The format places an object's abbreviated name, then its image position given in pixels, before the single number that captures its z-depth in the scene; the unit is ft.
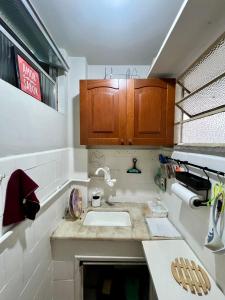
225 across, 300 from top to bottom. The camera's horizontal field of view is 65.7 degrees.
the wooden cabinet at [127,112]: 5.33
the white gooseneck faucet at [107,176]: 6.11
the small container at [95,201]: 6.36
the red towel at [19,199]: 2.60
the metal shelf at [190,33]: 2.68
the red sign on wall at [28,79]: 3.22
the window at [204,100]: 3.14
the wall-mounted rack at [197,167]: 2.87
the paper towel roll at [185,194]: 3.23
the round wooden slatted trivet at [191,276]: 2.87
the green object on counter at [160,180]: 5.91
